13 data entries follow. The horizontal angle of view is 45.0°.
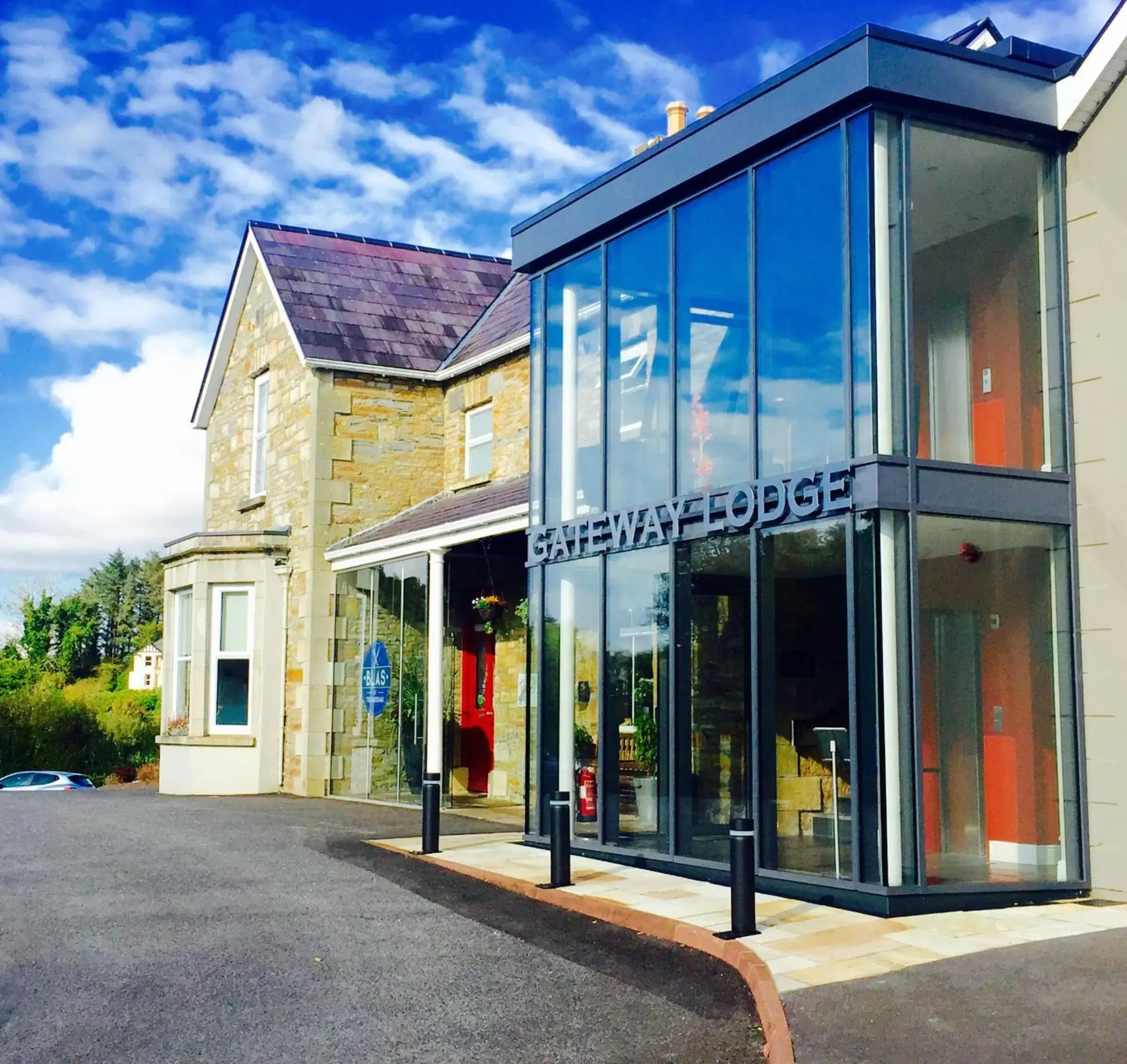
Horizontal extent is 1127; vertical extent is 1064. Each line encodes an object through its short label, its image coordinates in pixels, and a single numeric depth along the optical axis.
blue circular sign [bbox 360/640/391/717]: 19.09
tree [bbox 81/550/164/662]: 88.81
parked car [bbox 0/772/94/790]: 27.64
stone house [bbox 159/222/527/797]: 19.75
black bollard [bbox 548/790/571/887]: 10.68
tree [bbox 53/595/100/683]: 74.31
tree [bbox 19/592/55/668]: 70.44
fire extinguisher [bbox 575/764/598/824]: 12.76
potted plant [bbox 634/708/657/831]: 11.82
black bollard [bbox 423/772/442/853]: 12.76
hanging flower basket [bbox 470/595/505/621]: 18.34
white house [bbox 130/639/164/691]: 106.38
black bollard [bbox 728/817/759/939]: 8.70
